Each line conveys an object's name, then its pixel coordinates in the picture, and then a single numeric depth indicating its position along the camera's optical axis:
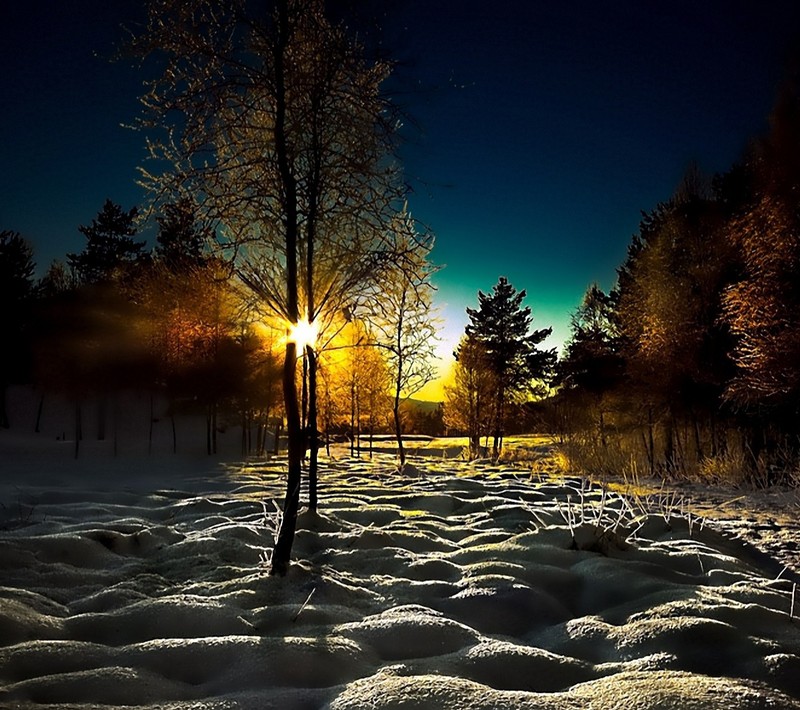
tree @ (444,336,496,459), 29.00
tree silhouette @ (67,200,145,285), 36.44
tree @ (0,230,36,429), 26.91
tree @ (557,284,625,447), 19.84
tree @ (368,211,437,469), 14.47
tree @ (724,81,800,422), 9.55
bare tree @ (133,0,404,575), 3.95
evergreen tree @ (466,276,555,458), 29.31
